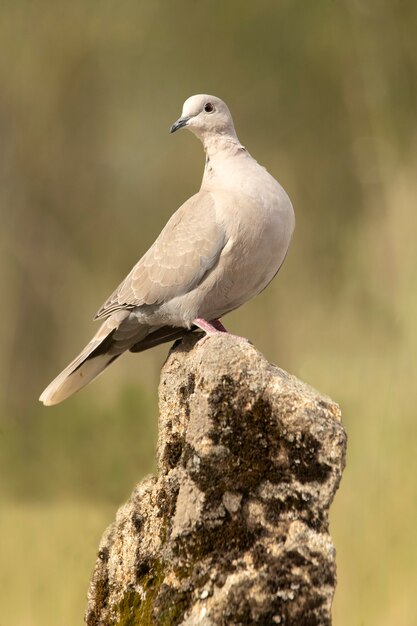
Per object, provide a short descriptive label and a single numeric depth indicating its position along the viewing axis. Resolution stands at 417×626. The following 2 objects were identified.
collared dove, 7.41
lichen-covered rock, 5.95
